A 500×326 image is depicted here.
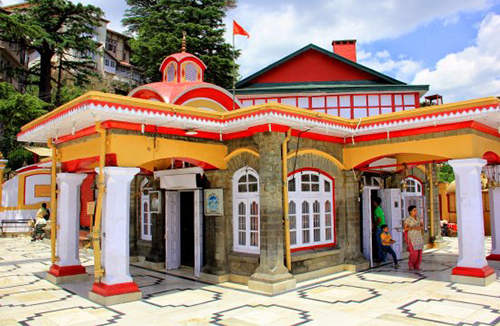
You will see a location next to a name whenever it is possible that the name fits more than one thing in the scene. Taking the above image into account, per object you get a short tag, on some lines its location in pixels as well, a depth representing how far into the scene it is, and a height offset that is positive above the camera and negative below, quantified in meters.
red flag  9.56 +3.90
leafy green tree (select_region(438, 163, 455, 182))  34.84 +1.50
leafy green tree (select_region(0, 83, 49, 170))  19.02 +4.31
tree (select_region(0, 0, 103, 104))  24.05 +10.07
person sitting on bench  16.73 -1.12
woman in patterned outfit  9.69 -1.14
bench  18.53 -1.17
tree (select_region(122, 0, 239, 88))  23.86 +9.53
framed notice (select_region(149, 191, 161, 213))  10.53 -0.12
